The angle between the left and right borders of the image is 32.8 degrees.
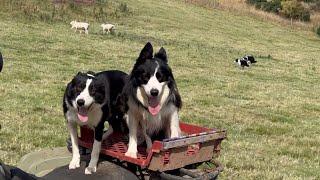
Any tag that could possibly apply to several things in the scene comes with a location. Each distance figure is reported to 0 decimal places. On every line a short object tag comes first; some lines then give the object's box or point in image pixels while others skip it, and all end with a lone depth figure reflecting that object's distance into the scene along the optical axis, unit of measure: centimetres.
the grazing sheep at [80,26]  2525
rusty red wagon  438
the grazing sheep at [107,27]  2640
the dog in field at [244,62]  2085
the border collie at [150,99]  475
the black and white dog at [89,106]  446
